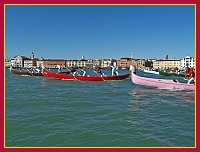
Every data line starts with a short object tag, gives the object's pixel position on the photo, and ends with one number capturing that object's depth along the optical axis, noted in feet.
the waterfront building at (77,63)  587.76
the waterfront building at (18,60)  541.75
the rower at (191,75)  52.11
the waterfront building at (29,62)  541.75
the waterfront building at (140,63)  526.98
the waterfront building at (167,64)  479.74
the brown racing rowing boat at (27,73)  127.09
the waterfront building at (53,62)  558.97
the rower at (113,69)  85.81
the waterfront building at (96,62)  604.45
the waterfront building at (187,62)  417.90
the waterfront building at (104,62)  588.91
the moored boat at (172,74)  129.24
